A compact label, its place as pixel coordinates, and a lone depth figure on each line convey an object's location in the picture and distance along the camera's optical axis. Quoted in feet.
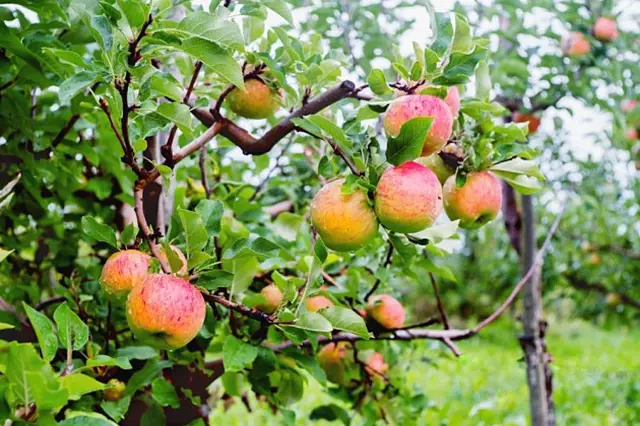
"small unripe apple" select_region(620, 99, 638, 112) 9.90
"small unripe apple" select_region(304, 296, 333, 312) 3.84
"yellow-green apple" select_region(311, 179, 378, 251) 2.58
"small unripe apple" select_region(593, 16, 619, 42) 6.58
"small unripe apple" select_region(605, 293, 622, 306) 14.86
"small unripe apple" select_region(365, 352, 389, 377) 4.50
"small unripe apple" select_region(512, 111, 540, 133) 7.26
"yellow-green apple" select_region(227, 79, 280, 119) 3.20
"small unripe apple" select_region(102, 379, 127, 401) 3.41
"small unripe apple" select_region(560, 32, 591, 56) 6.29
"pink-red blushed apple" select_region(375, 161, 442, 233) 2.45
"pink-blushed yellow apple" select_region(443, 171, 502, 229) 2.91
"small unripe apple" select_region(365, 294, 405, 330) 3.98
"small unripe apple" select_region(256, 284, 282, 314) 3.57
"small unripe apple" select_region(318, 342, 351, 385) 4.29
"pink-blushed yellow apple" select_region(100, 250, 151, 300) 2.56
